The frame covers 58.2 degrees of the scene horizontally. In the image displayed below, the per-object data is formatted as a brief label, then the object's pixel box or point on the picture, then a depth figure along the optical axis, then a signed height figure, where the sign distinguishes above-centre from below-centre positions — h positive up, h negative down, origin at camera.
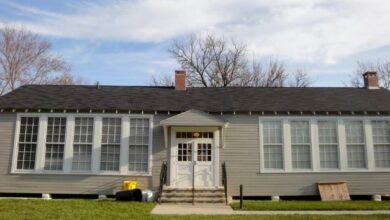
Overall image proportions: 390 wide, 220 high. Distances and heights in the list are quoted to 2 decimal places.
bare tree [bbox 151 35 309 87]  34.72 +8.61
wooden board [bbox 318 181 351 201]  14.09 -1.30
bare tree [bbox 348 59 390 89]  34.10 +8.08
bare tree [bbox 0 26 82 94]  30.77 +8.81
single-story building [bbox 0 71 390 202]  14.32 +0.55
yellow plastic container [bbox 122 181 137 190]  13.79 -1.06
